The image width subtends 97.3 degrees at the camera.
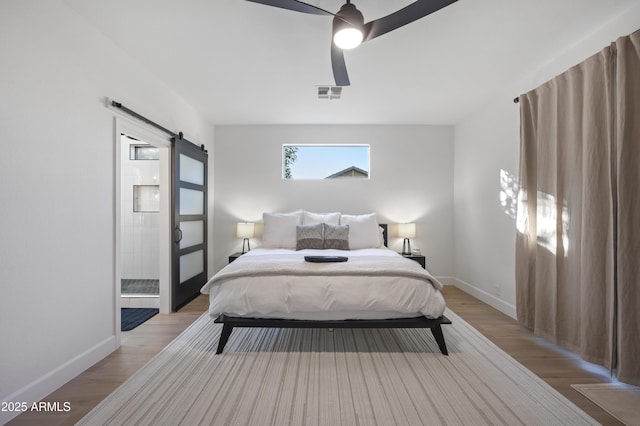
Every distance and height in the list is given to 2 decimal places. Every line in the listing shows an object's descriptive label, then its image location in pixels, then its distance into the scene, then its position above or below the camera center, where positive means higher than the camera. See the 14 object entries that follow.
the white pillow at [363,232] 3.72 -0.26
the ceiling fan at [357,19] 1.53 +1.12
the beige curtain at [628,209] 1.75 +0.03
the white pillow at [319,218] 3.96 -0.08
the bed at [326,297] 2.18 -0.66
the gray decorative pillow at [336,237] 3.56 -0.32
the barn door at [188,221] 3.23 -0.12
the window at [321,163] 4.53 +0.79
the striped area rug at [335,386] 1.54 -1.12
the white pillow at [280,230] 3.76 -0.24
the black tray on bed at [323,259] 2.52 -0.42
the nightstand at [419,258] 3.83 -0.63
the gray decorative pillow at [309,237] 3.57 -0.32
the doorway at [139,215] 4.12 -0.05
